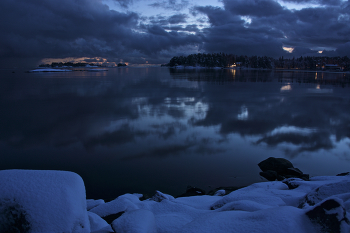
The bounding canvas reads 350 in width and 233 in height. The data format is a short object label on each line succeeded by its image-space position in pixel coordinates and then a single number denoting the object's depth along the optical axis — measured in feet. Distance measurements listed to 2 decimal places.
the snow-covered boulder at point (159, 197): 14.89
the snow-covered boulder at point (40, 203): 7.57
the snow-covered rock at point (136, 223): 8.05
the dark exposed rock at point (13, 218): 7.49
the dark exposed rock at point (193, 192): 17.47
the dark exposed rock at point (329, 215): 7.60
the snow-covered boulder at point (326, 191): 11.86
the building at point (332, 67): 446.19
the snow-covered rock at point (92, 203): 14.34
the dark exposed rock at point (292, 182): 16.70
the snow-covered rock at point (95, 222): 9.97
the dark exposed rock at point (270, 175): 20.39
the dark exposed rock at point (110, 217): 11.82
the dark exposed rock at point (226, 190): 17.60
